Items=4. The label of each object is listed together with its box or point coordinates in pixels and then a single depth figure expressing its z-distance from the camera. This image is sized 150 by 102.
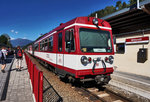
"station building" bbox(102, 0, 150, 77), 7.54
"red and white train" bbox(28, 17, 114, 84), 4.71
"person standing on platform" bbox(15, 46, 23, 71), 9.13
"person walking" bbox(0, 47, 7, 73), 8.59
